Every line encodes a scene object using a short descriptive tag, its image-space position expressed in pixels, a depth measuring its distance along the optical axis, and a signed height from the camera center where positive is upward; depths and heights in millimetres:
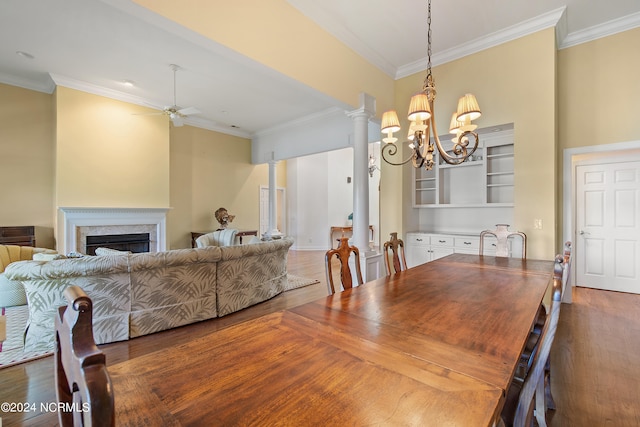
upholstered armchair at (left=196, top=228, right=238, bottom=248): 5070 -445
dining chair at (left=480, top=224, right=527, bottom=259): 3229 -293
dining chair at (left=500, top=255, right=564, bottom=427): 898 -480
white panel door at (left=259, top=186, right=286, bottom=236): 8539 +129
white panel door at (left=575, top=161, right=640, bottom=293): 4016 -209
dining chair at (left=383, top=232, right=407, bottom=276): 2498 -314
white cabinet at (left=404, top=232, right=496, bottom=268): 4246 -504
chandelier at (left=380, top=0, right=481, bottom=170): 2145 +710
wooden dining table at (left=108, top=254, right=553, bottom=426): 721 -498
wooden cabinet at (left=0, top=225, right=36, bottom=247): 4406 -330
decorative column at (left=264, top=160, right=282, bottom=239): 7695 +376
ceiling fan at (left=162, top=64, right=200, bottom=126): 4259 +1514
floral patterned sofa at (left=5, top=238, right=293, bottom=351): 2529 -733
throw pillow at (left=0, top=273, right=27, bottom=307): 3350 -925
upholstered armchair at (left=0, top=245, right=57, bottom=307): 3363 -777
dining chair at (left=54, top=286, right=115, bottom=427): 451 -269
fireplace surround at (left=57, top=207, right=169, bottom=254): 4707 -170
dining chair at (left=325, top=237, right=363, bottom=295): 2006 -317
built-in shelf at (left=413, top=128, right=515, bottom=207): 4371 +538
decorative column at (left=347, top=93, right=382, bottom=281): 3955 +430
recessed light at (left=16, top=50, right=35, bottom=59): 3885 +2164
